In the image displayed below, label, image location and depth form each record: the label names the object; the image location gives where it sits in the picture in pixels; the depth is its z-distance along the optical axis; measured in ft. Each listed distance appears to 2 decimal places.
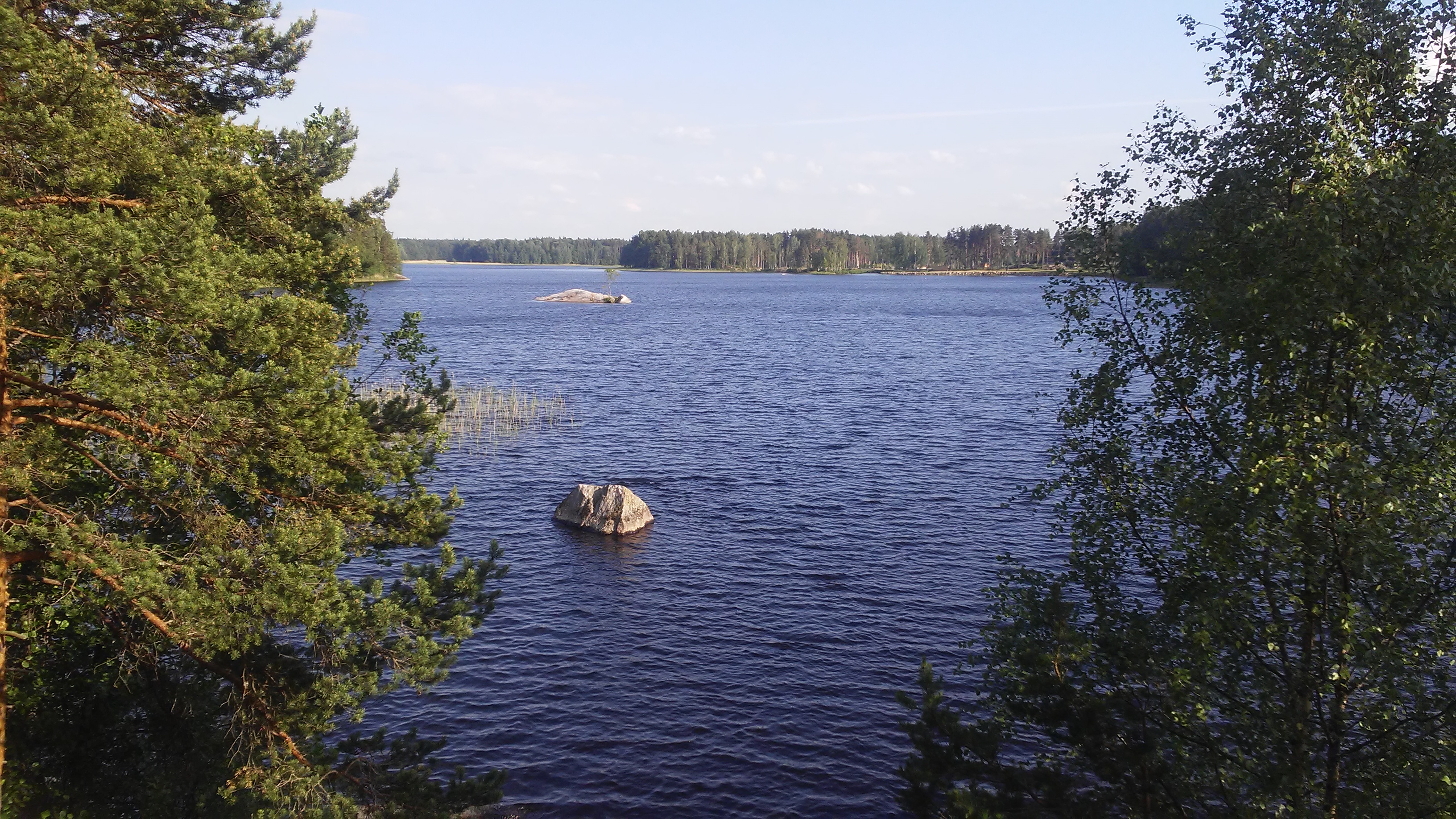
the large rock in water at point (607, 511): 117.60
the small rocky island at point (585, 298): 531.09
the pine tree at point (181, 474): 38.96
